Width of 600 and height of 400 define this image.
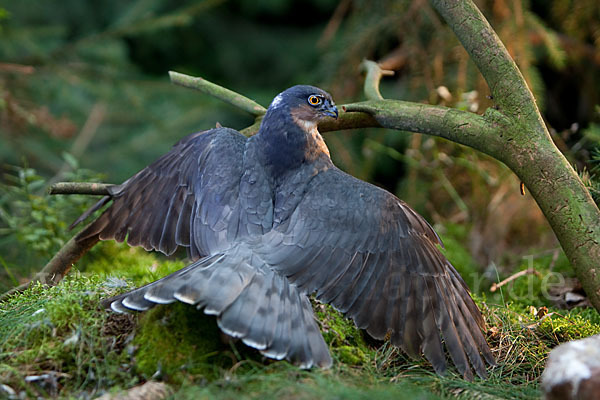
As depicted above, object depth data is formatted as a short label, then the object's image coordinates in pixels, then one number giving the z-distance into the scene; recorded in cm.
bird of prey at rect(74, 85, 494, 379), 542
